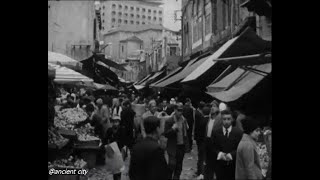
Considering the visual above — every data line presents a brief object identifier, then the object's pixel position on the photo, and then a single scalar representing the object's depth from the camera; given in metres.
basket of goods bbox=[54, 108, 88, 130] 7.40
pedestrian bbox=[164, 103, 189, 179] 6.05
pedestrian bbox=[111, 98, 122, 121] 7.79
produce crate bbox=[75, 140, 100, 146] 7.41
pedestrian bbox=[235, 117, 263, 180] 4.87
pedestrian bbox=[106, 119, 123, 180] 6.83
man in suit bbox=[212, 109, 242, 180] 5.31
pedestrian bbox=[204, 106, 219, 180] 5.70
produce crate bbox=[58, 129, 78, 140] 6.82
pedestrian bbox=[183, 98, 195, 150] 7.05
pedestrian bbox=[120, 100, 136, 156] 6.45
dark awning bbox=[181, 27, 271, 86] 6.29
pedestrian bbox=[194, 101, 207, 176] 6.40
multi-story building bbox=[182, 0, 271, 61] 8.15
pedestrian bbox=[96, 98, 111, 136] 7.70
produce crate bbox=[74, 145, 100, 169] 6.97
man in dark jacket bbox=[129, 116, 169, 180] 4.34
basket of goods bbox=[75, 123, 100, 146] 7.46
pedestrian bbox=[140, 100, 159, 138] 6.16
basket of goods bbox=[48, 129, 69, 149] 5.71
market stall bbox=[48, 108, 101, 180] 5.72
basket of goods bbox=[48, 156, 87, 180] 5.39
